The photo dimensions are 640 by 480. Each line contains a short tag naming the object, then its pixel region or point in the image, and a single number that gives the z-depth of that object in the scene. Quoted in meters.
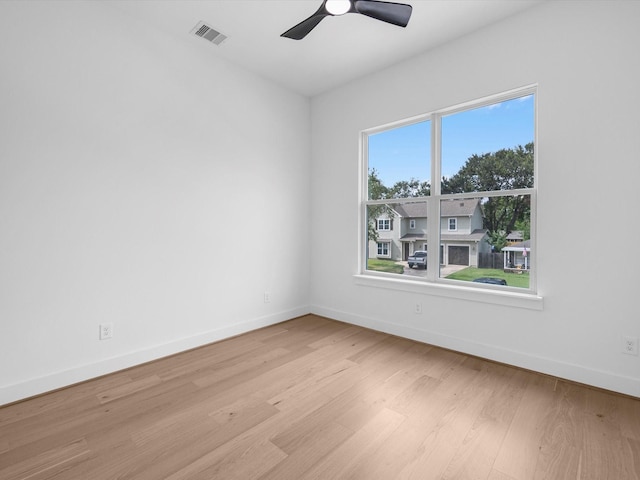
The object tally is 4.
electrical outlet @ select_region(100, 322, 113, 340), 2.48
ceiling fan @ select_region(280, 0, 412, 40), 1.91
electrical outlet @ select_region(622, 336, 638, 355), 2.14
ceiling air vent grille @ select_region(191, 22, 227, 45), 2.75
